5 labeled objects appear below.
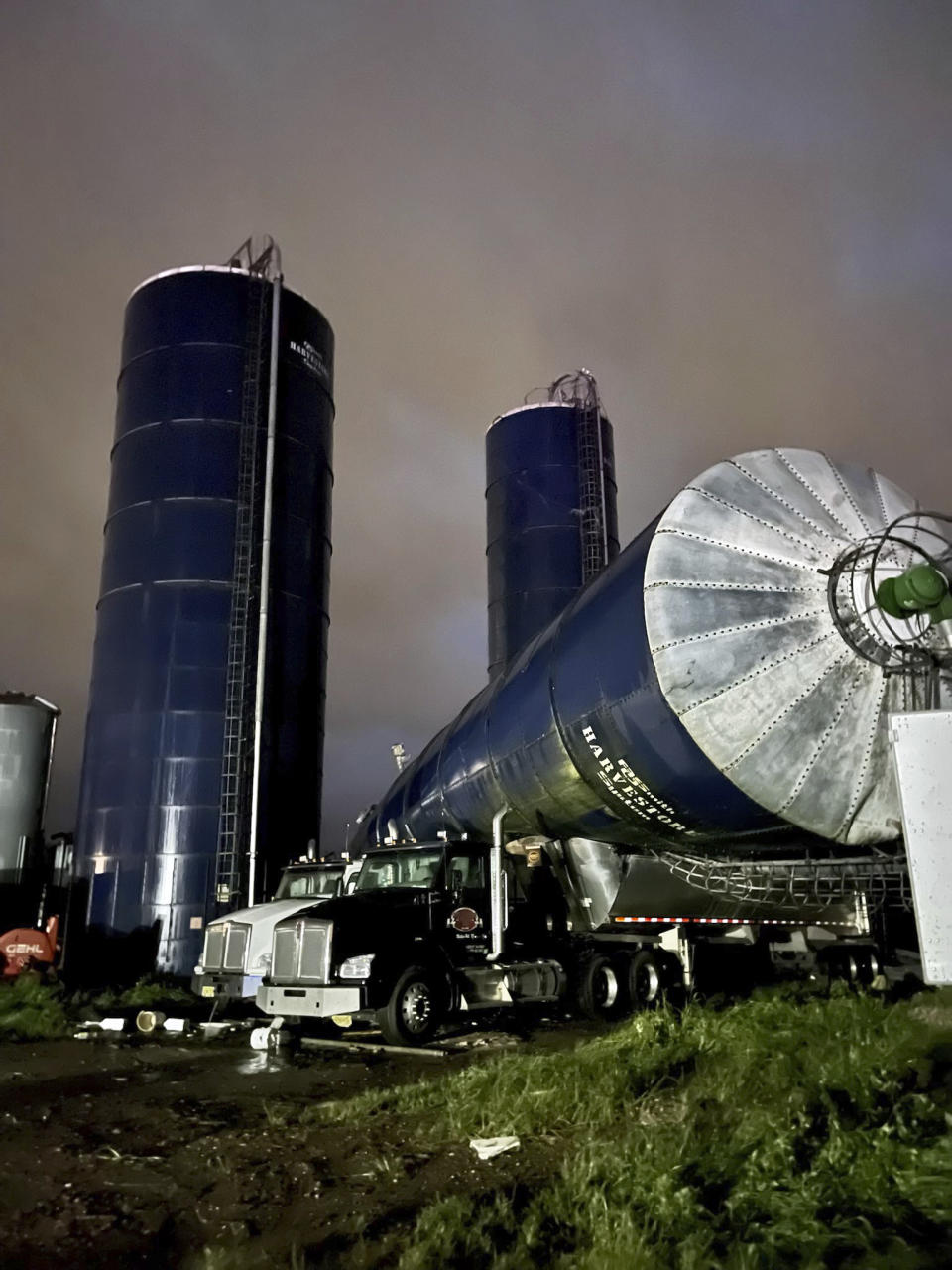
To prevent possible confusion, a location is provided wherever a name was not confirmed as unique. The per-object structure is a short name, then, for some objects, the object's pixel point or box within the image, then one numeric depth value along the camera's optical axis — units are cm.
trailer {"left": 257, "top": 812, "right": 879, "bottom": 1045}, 968
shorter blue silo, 2873
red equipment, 1445
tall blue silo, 1911
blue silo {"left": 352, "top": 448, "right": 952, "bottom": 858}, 800
